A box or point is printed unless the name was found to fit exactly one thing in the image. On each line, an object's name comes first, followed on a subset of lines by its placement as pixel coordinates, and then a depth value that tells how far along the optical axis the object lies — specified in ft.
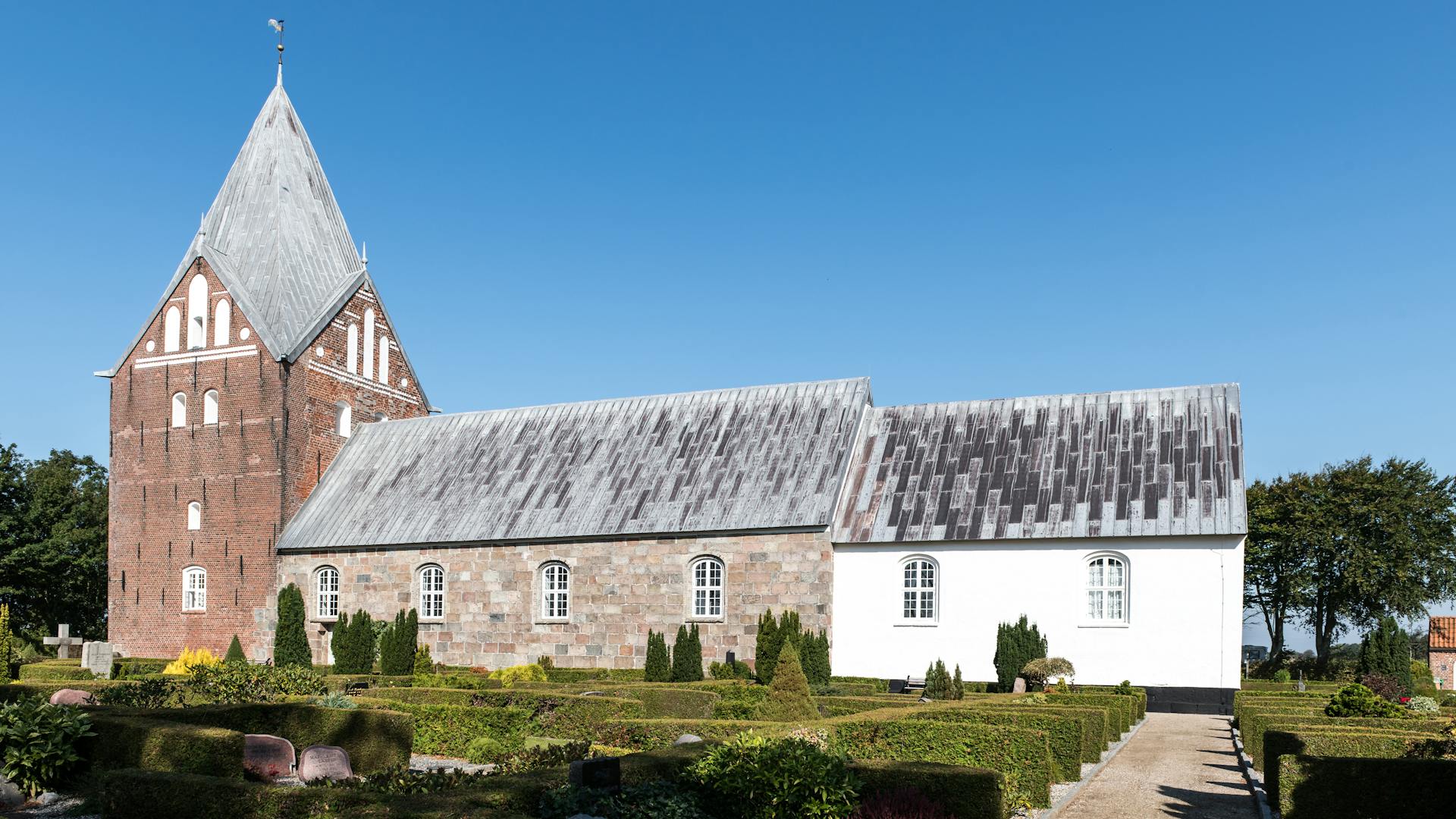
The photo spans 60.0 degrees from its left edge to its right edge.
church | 80.74
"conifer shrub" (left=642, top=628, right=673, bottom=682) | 83.30
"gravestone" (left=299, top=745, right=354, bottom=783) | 40.86
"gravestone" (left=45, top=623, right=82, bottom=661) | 98.73
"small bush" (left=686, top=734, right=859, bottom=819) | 30.96
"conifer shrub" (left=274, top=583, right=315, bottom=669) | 96.37
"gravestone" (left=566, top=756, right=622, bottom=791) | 30.63
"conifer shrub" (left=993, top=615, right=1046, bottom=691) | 78.18
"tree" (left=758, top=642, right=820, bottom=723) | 50.70
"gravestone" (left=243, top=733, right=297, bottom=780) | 43.01
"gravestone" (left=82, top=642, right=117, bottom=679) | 77.77
